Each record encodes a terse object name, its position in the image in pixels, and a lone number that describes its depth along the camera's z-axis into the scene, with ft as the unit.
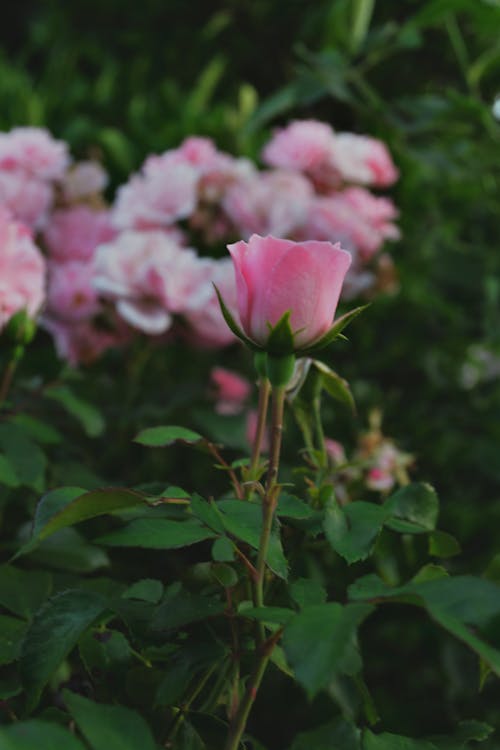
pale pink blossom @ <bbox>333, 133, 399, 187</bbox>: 6.03
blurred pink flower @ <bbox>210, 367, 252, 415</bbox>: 5.27
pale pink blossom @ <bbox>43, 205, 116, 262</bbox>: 5.34
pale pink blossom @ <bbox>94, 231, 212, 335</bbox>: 4.59
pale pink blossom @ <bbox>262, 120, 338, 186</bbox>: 6.03
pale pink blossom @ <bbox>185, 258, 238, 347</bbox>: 4.61
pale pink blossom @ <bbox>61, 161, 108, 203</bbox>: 5.75
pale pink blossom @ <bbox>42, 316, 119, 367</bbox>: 5.14
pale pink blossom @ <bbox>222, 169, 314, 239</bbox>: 5.36
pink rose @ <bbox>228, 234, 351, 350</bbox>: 3.04
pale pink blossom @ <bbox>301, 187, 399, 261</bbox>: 5.52
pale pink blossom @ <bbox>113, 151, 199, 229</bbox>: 5.15
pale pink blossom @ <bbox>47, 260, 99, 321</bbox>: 4.94
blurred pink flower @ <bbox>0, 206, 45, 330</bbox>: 3.88
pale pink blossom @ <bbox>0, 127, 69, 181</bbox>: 5.31
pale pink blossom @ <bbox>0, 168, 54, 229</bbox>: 4.95
